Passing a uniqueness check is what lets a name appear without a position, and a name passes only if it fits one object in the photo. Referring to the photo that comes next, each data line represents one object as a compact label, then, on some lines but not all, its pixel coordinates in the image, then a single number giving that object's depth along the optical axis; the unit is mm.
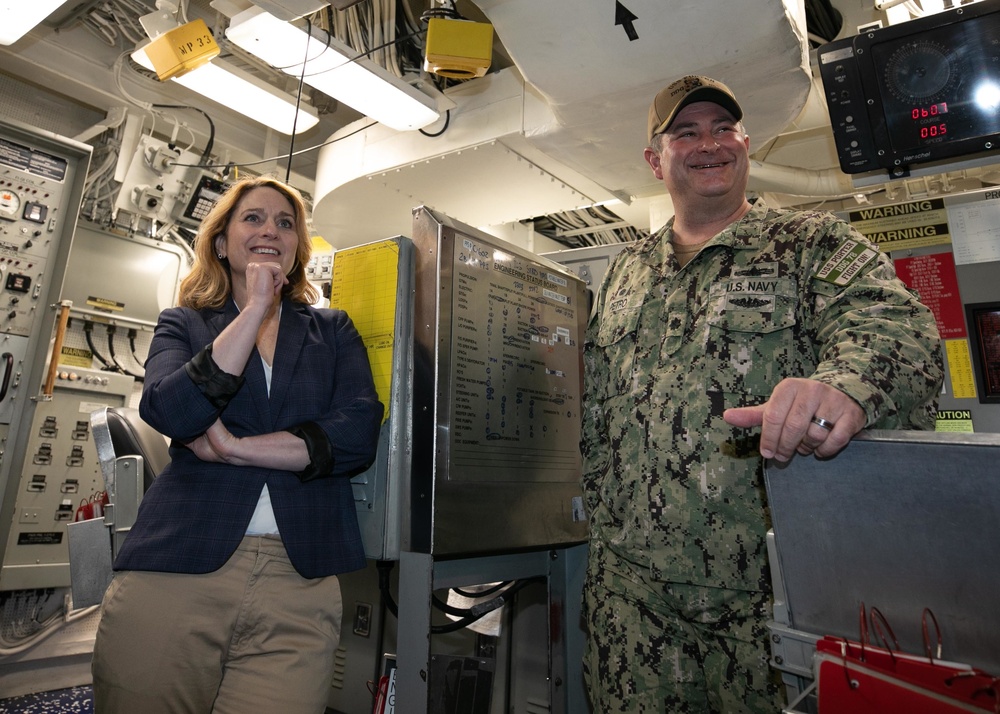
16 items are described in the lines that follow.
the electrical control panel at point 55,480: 3850
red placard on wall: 2262
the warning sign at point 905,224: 2311
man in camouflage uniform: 1260
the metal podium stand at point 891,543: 664
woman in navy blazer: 1318
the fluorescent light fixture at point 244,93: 3295
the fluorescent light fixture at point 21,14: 2770
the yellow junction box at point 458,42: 2559
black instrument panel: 2076
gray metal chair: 2041
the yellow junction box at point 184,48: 2936
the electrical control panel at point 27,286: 3305
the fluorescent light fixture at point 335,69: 2734
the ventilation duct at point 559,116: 2346
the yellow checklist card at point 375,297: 1709
